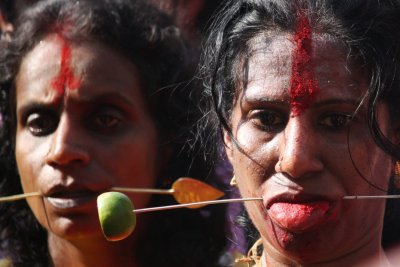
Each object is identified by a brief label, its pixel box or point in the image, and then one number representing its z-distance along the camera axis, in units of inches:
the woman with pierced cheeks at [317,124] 218.9
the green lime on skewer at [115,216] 209.3
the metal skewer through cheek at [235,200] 221.7
